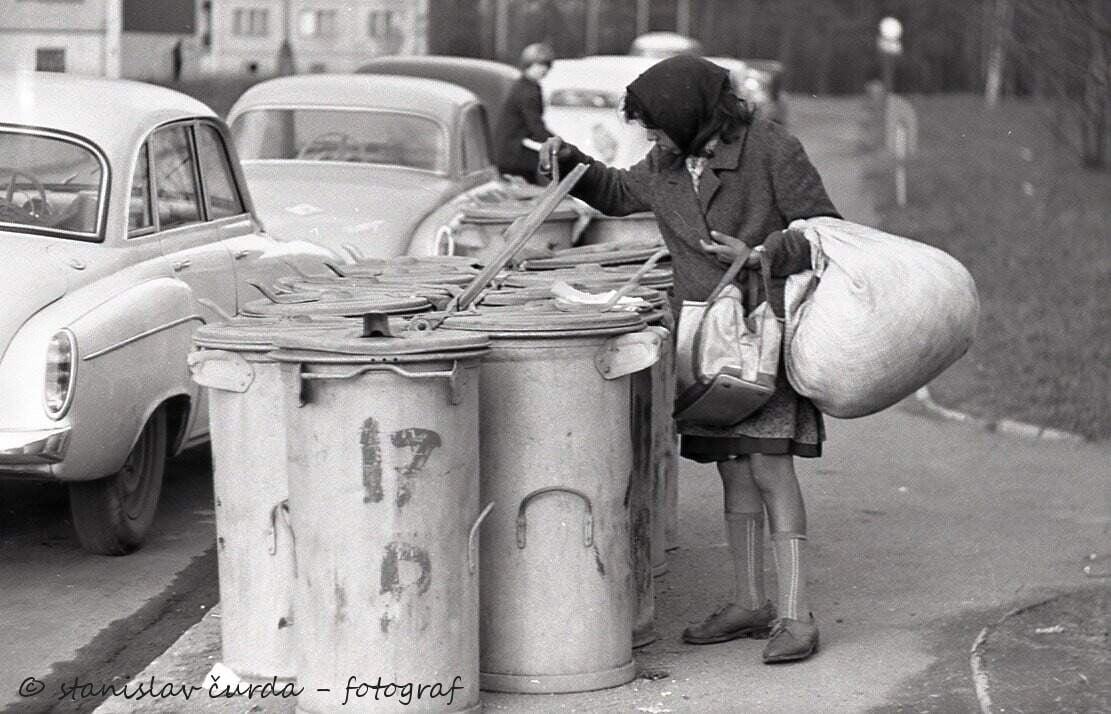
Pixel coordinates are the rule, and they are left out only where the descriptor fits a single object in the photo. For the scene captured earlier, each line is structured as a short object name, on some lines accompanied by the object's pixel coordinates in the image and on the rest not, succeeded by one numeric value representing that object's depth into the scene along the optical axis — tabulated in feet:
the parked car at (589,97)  64.54
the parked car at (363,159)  36.09
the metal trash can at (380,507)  15.99
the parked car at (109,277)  21.33
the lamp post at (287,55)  97.60
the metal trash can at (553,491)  17.28
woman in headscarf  18.24
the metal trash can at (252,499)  17.62
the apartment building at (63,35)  52.80
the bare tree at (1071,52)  70.28
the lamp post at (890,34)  132.67
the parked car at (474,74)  67.31
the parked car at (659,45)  128.26
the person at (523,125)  52.80
